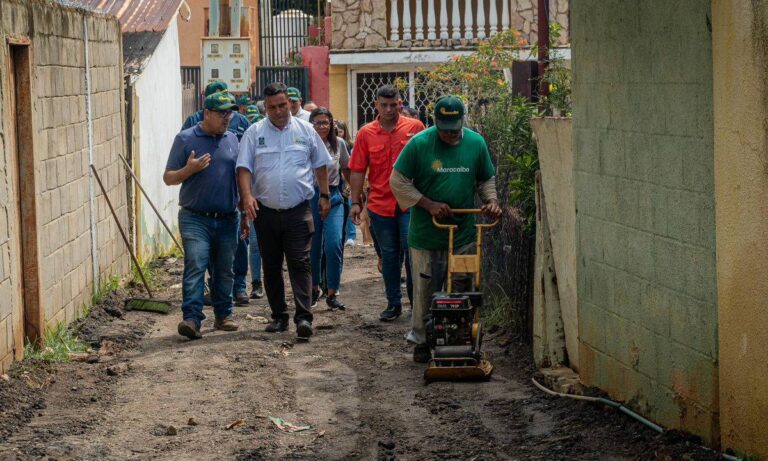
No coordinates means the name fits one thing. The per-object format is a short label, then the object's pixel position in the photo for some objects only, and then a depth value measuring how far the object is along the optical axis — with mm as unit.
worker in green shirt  9797
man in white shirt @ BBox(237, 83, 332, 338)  11031
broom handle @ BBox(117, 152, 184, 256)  13957
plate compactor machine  9031
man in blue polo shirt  11078
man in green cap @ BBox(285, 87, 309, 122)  14633
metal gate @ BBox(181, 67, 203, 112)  21534
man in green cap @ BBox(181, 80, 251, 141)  12812
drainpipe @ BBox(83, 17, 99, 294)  12625
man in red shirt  11875
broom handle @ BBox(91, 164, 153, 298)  12648
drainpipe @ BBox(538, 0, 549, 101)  11078
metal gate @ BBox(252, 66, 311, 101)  25422
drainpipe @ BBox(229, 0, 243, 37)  21672
